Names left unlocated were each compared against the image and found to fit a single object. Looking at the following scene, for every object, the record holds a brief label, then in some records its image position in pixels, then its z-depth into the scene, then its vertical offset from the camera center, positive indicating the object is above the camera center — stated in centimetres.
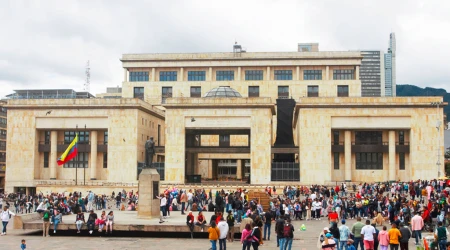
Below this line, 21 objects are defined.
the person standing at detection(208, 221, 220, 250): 2127 -269
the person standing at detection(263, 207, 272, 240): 2638 -287
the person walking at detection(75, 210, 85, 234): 2855 -295
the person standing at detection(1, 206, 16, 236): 2945 -283
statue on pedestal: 3134 +75
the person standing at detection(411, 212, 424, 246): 2395 -261
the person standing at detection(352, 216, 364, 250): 2117 -262
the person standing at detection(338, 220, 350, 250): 2067 -264
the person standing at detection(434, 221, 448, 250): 2059 -266
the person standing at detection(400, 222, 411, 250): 2066 -270
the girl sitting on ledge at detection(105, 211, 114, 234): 2822 -293
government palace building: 6166 +328
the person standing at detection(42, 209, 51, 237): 2825 -306
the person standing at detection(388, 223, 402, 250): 2039 -270
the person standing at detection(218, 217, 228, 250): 2197 -266
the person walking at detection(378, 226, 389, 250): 2003 -270
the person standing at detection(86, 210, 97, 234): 2858 -307
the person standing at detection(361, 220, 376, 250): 2023 -261
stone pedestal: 3061 -166
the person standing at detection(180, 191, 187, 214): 3612 -236
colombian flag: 5750 +115
